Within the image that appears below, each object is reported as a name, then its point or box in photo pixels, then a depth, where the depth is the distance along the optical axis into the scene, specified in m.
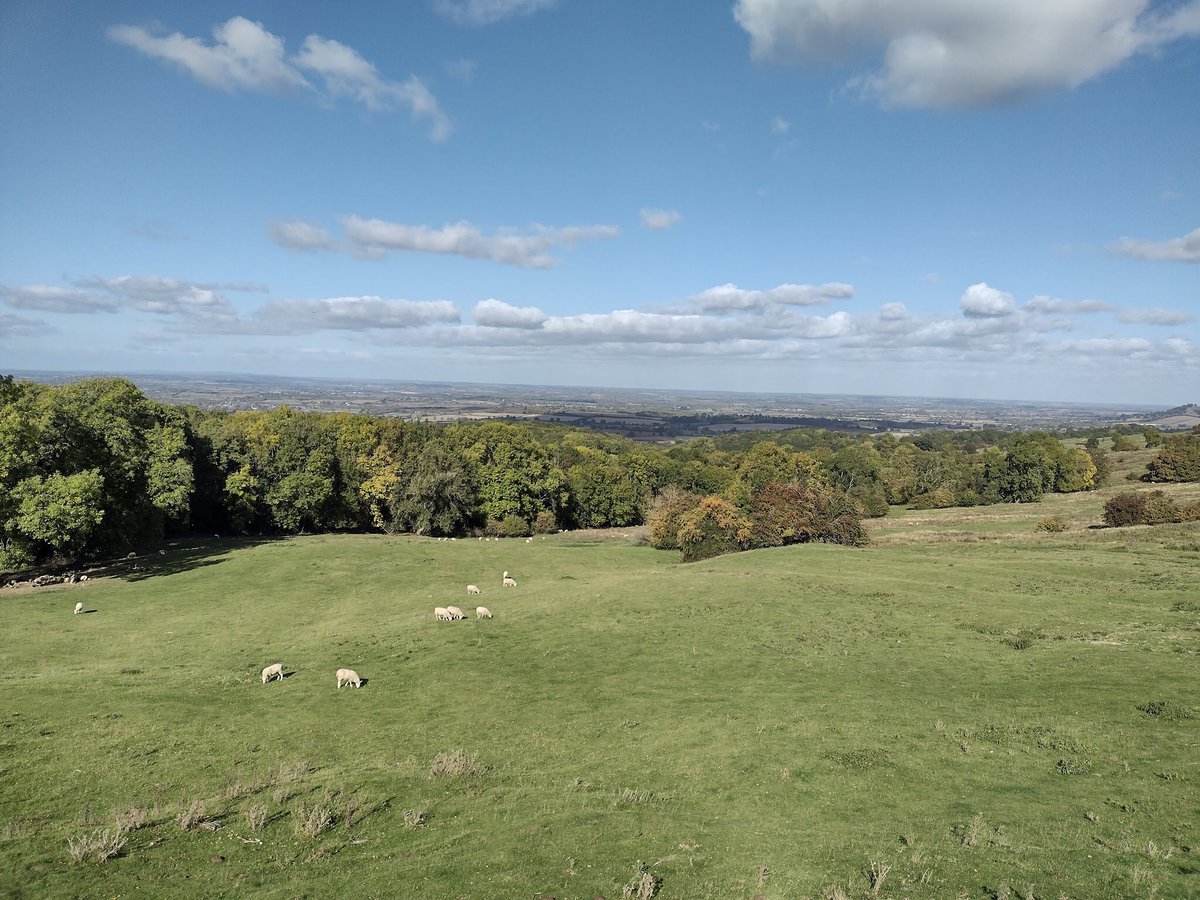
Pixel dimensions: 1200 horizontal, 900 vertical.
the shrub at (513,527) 80.50
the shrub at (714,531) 62.16
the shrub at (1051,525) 66.88
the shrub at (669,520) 69.06
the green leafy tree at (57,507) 42.88
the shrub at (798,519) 62.56
